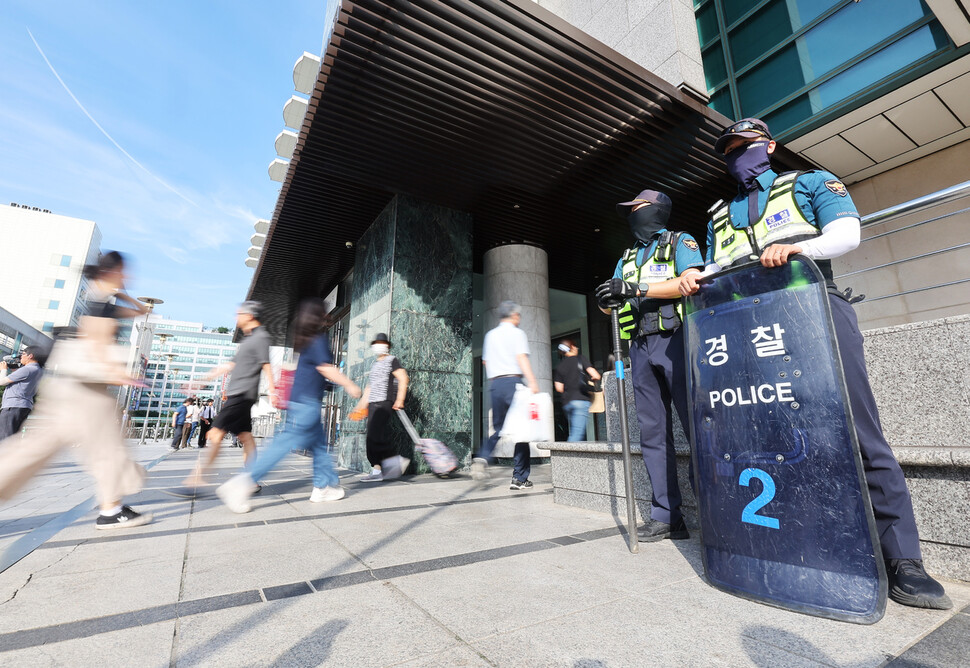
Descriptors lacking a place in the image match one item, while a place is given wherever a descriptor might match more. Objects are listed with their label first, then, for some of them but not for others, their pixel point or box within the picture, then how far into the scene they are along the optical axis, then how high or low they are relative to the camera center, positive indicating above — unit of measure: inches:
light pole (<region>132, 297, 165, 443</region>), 673.6 +160.2
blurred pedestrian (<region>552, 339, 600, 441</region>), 261.3 +27.2
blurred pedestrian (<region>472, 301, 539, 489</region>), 189.8 +29.4
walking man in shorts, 168.1 +19.1
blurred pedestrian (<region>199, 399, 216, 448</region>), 648.4 +24.3
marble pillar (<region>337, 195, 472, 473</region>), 292.4 +78.0
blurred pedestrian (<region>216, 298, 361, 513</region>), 145.7 +5.9
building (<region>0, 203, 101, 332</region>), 2586.1 +971.8
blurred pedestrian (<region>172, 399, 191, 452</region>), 591.9 +13.2
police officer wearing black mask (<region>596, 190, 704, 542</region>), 104.1 +22.1
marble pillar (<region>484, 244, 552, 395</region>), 387.5 +122.7
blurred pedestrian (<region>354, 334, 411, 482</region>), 226.8 +17.2
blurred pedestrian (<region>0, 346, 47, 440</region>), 233.1 +20.6
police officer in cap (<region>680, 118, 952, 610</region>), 70.4 +33.4
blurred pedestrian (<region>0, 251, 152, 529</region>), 99.2 +6.6
